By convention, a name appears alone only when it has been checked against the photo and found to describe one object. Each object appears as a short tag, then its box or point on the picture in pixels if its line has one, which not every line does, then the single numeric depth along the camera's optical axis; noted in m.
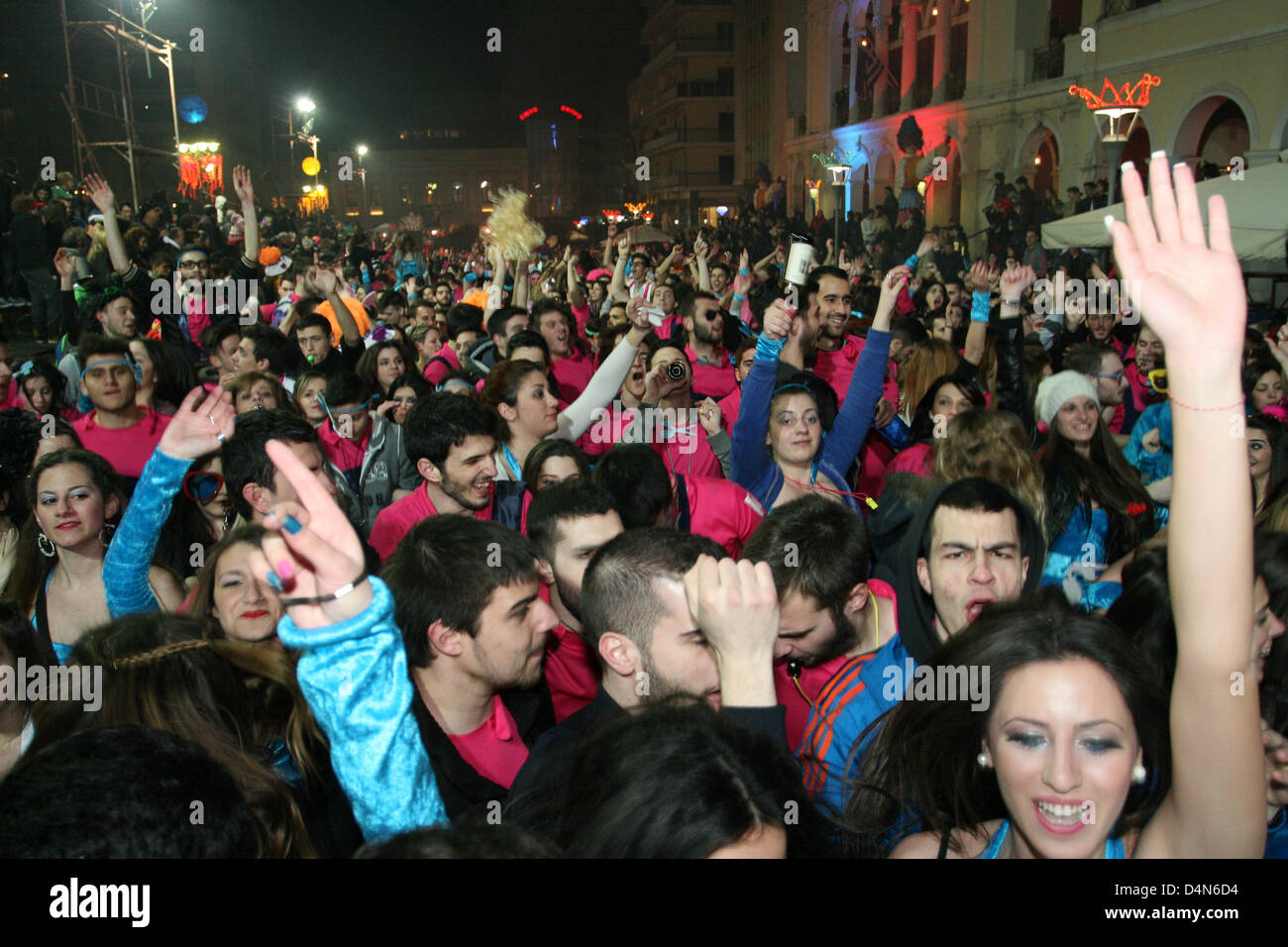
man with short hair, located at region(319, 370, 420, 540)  5.21
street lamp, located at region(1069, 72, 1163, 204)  14.05
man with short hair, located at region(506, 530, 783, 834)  1.93
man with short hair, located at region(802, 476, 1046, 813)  2.57
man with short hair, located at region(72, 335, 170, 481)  4.96
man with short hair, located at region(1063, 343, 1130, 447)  5.61
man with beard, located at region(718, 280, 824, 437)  5.64
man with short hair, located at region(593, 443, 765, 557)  3.79
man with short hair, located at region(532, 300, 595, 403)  7.25
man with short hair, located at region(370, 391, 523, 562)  4.07
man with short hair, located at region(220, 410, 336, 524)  3.74
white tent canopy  9.21
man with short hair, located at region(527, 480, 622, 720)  3.34
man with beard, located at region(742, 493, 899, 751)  2.85
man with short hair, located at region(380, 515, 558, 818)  2.59
